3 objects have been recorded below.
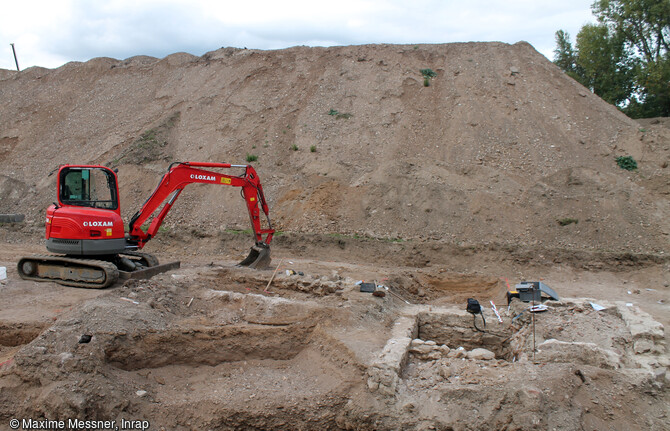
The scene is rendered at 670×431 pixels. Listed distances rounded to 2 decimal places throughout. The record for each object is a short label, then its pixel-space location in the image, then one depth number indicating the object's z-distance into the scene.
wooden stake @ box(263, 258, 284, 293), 9.61
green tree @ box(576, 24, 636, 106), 25.58
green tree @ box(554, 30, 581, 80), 29.84
